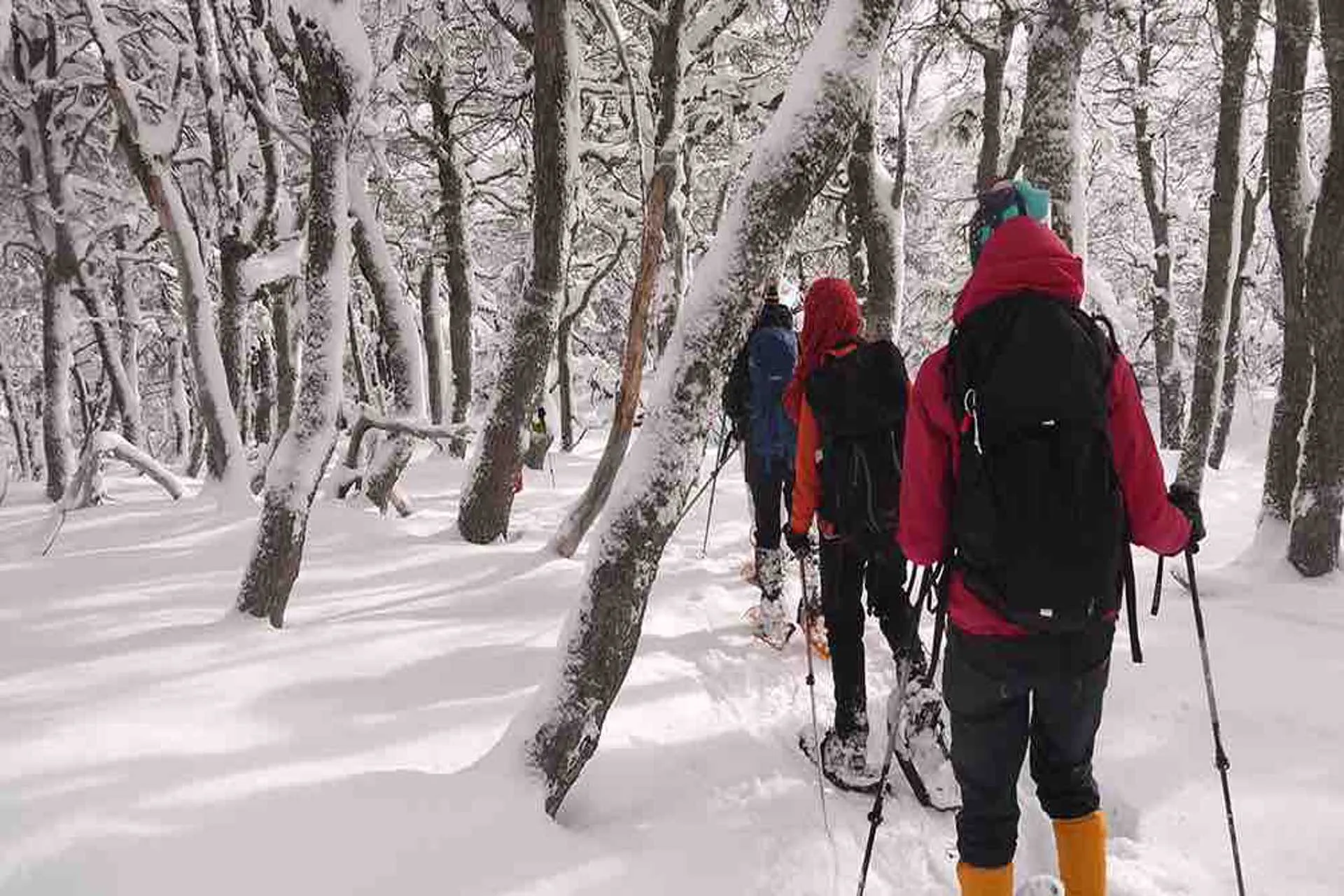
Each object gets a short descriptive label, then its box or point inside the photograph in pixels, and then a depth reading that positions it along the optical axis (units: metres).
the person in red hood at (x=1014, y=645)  2.47
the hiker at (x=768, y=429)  5.54
